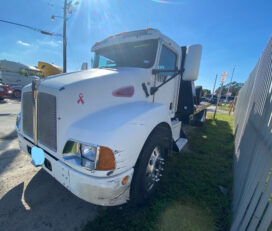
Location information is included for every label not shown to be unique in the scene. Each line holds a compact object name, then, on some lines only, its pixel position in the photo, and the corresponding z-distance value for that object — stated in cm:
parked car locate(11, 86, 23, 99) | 1353
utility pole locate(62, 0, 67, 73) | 1368
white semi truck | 145
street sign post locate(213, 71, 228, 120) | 918
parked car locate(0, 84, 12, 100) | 1126
